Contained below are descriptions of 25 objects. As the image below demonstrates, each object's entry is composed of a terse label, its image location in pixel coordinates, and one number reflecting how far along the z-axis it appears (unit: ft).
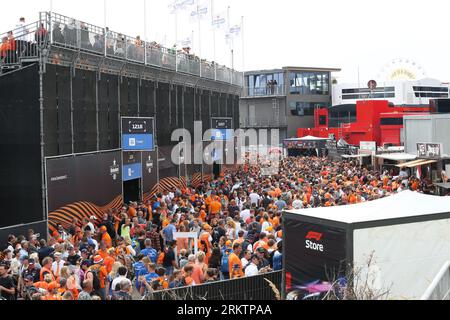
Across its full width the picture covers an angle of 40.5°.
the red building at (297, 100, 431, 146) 183.42
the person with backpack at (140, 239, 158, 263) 38.00
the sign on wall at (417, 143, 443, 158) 94.32
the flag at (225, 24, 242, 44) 135.23
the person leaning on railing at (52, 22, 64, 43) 61.26
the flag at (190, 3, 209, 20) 113.91
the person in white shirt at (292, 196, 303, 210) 55.83
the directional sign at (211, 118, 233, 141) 113.70
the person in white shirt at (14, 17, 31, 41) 62.05
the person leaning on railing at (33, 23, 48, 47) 60.08
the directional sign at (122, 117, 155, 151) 76.59
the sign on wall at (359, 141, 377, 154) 125.62
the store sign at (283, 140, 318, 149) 183.93
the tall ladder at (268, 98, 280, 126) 247.91
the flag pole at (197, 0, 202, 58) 121.19
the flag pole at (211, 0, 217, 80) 127.05
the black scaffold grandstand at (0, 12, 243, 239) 59.57
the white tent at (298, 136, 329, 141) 185.06
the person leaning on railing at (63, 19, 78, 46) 63.82
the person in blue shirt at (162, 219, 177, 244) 47.97
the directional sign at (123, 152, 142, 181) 77.10
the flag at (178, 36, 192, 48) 127.13
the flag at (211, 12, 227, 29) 128.88
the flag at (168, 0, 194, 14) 109.19
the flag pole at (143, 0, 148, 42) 95.21
